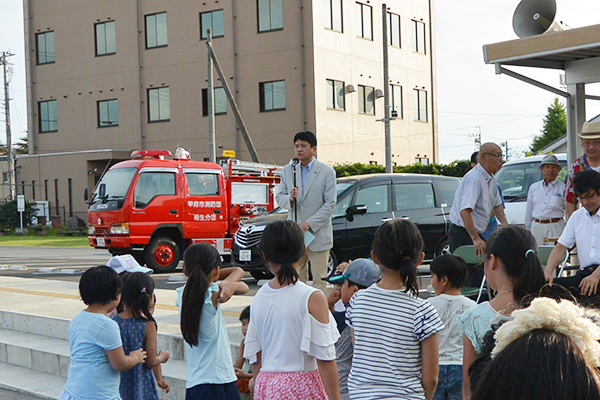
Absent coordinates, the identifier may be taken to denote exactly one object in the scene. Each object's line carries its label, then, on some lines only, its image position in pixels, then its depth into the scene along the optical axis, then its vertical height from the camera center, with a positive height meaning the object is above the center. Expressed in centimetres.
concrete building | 3130 +484
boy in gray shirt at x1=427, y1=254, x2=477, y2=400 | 386 -77
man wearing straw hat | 607 +15
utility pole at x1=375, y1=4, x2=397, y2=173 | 2522 +252
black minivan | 1152 -65
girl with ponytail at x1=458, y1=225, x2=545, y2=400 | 291 -45
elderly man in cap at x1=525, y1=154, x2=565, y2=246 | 811 -37
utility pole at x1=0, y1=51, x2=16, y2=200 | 4428 +480
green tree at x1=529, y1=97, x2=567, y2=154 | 7731 +530
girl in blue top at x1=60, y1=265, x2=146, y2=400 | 409 -92
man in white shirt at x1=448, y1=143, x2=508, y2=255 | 659 -21
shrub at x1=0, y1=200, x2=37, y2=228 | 4081 -173
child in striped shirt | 313 -68
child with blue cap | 397 -63
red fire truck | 1570 -59
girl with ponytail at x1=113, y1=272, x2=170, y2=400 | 451 -95
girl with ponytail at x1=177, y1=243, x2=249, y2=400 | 418 -86
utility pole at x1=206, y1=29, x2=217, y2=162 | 2355 +276
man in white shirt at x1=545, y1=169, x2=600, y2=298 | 505 -48
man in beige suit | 677 -20
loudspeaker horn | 687 +150
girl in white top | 341 -74
